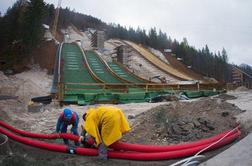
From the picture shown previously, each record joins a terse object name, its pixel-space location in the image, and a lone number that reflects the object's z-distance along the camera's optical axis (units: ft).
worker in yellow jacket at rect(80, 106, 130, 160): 13.62
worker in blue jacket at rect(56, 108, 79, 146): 16.62
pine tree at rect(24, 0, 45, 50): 54.20
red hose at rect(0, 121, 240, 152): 13.72
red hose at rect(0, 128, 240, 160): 13.13
